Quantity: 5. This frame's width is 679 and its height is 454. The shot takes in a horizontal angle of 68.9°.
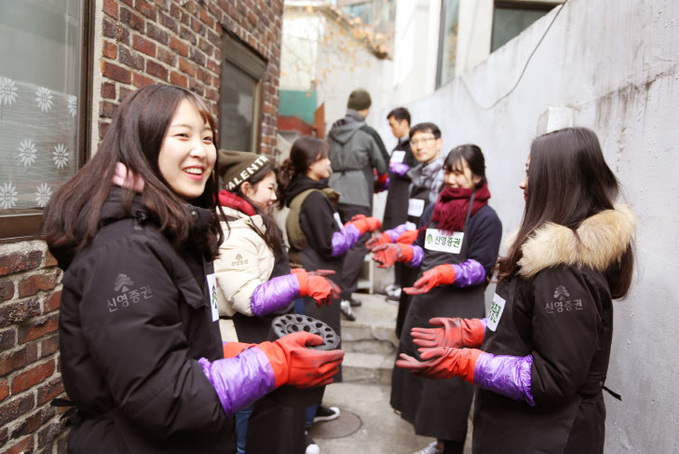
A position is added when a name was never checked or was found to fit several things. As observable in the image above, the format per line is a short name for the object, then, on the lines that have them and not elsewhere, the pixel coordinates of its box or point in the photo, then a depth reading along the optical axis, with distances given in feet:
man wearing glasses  13.17
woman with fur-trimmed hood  4.99
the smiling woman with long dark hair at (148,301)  3.62
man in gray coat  16.52
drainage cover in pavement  11.64
